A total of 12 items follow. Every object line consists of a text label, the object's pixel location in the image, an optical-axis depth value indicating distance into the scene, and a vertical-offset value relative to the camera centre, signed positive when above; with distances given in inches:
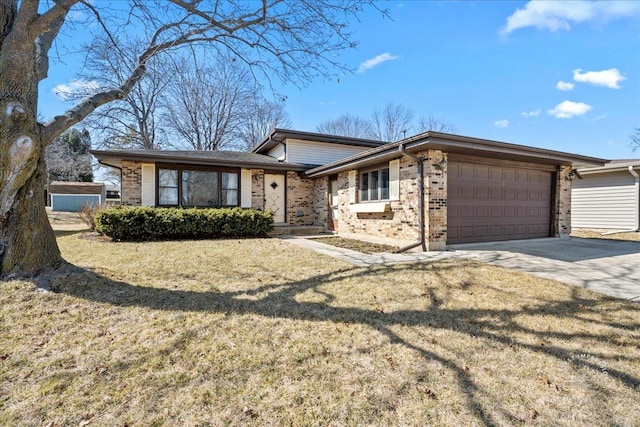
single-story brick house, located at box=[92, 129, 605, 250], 294.5 +29.0
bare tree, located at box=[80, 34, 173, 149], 772.6 +246.0
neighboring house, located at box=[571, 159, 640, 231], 483.5 +16.5
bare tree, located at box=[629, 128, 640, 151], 915.0 +210.4
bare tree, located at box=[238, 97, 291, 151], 1042.7 +305.7
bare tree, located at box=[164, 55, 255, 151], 920.9 +308.8
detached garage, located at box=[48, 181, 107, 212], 1064.8 +38.2
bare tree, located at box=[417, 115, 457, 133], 1284.4 +356.7
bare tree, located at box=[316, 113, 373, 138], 1286.9 +348.6
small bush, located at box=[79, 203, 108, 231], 422.6 -10.3
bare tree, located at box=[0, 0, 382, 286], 153.2 +100.6
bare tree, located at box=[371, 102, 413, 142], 1226.7 +352.8
